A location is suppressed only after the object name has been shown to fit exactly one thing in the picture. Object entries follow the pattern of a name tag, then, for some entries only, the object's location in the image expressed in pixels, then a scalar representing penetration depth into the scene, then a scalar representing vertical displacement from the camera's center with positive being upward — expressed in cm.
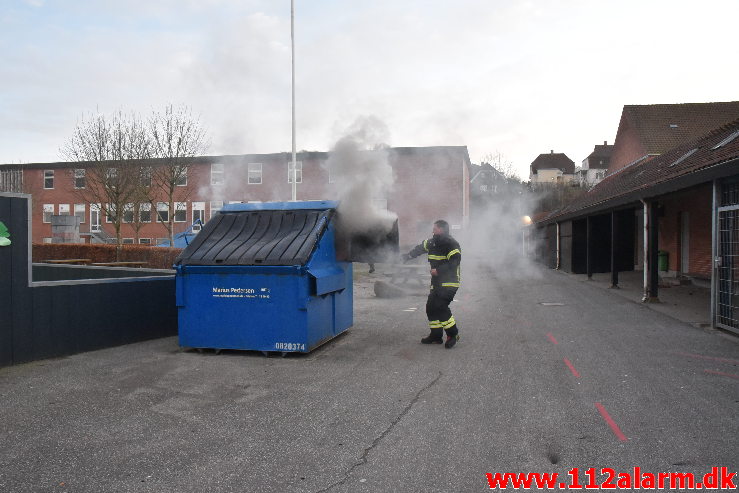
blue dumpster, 638 -62
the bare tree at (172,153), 2055 +319
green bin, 1756 -93
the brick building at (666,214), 819 +53
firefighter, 702 -57
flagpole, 1624 +570
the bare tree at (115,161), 2041 +289
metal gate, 799 -40
